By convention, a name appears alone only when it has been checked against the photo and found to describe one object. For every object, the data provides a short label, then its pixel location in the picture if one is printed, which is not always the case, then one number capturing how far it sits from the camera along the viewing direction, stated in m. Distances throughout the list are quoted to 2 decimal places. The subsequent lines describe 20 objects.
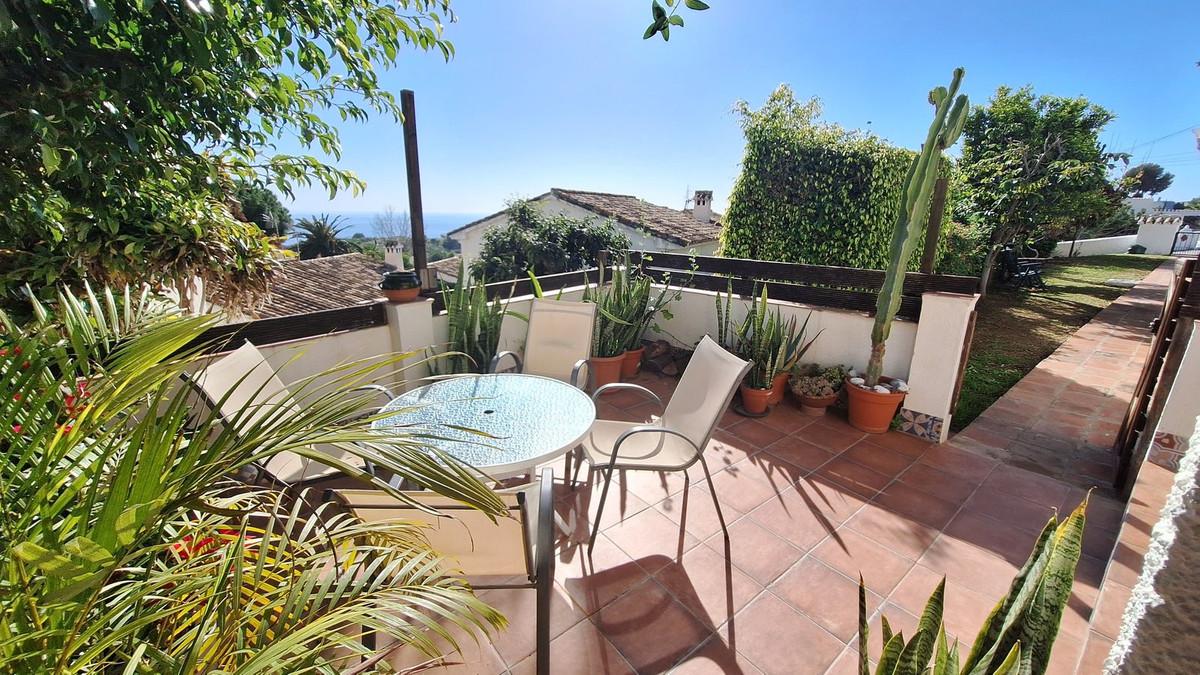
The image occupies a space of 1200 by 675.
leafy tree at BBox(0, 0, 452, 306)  1.39
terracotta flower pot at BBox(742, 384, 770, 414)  3.76
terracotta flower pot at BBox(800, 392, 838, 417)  3.74
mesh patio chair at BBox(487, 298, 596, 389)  3.24
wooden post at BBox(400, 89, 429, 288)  3.62
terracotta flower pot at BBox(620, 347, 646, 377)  4.50
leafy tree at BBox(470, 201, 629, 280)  7.91
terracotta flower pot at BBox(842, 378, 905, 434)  3.44
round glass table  1.90
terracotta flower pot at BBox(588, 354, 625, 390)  4.12
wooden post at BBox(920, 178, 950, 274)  3.99
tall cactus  2.99
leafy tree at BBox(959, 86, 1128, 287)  8.73
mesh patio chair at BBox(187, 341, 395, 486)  2.20
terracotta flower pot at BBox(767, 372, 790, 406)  3.86
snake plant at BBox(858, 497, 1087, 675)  0.85
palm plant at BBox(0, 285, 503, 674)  0.67
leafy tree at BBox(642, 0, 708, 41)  1.26
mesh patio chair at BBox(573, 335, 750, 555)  2.21
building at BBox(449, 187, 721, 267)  10.45
